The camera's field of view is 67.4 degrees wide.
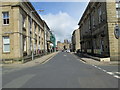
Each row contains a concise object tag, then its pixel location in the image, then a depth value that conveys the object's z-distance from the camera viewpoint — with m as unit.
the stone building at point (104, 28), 11.38
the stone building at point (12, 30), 11.64
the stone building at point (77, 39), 44.64
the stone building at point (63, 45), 87.33
